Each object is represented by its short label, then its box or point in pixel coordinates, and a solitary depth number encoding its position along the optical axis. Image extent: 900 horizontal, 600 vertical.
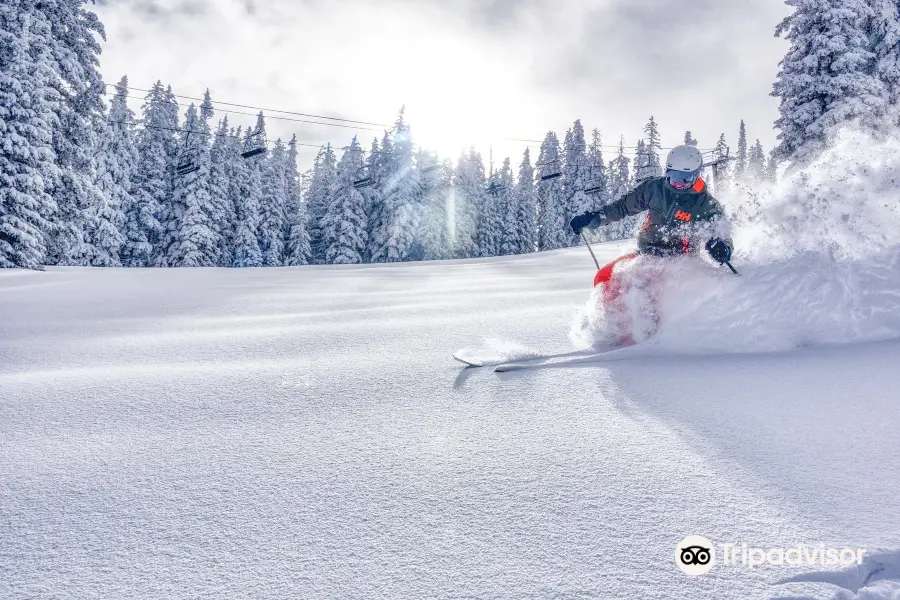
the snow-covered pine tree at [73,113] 16.98
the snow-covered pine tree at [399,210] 43.62
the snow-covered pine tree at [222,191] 38.12
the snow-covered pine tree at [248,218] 41.41
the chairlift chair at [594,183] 58.64
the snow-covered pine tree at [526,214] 61.75
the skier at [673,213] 4.40
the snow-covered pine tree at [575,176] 57.84
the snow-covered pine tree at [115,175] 31.05
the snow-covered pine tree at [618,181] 57.71
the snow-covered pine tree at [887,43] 19.31
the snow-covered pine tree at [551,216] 62.41
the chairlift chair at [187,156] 37.41
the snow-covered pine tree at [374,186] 45.44
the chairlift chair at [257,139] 48.10
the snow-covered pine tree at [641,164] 57.56
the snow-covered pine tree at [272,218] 43.62
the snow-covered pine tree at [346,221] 43.38
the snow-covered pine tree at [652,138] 70.06
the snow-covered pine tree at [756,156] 87.19
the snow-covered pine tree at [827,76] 19.02
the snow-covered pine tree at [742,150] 86.98
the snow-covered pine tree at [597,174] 57.28
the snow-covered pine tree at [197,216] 35.56
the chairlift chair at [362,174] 45.78
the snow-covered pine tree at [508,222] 60.09
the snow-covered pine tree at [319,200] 47.69
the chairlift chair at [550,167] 66.12
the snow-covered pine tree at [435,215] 46.28
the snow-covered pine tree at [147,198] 36.16
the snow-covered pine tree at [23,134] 15.41
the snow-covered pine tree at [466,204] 52.41
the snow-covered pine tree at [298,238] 45.50
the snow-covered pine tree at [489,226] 57.66
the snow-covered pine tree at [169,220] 36.94
